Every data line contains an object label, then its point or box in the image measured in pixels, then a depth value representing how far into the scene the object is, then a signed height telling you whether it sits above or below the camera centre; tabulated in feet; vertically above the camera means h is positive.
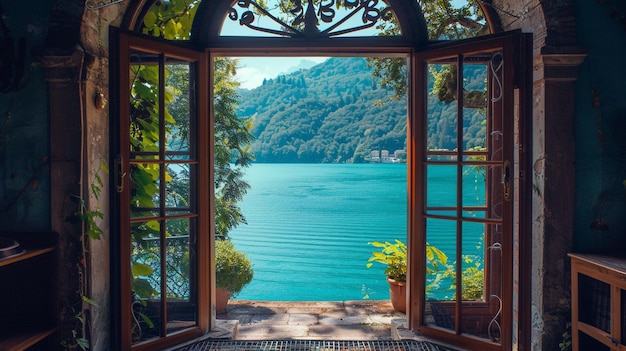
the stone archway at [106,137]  7.78 +0.62
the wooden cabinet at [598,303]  6.94 -2.21
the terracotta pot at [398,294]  13.19 -3.64
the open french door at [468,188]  8.63 -0.36
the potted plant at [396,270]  13.26 -3.02
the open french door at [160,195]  8.50 -0.48
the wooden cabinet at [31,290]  7.77 -2.04
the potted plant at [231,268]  15.29 -3.37
